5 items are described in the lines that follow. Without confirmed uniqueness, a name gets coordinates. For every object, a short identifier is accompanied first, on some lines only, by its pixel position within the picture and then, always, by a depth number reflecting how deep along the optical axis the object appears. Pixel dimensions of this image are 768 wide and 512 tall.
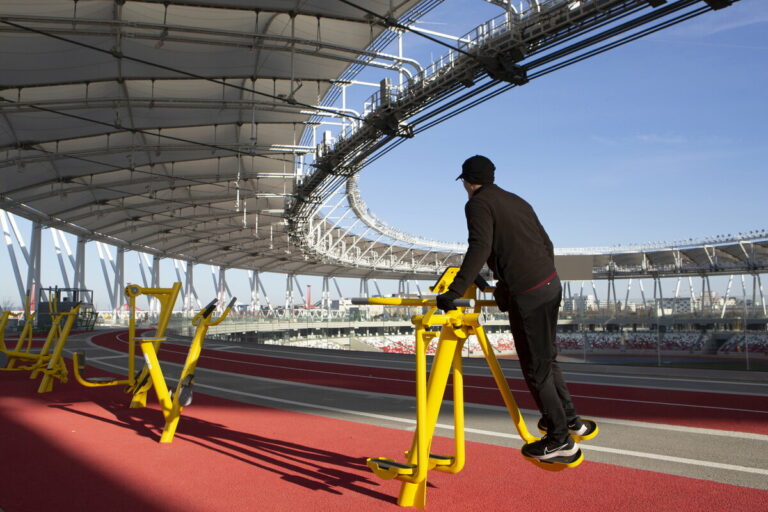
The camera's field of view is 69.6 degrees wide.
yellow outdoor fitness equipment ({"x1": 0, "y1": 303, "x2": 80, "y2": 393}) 9.15
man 3.12
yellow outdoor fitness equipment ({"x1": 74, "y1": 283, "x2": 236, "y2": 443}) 5.75
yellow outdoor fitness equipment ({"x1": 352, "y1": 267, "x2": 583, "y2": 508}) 3.49
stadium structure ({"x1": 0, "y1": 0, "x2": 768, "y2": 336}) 15.52
